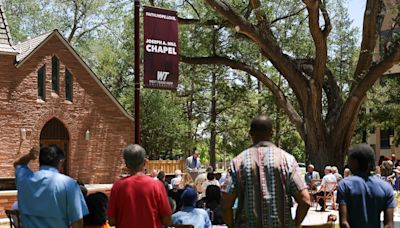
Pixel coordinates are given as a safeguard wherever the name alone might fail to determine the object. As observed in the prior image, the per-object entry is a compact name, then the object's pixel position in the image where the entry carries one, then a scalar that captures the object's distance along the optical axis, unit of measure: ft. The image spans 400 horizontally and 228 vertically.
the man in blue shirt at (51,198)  16.25
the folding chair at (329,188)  58.39
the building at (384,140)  176.06
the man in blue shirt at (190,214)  23.06
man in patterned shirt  14.97
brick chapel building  92.27
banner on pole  41.98
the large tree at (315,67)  78.12
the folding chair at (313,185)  62.78
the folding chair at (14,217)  25.27
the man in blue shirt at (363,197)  16.90
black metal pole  40.70
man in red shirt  16.96
